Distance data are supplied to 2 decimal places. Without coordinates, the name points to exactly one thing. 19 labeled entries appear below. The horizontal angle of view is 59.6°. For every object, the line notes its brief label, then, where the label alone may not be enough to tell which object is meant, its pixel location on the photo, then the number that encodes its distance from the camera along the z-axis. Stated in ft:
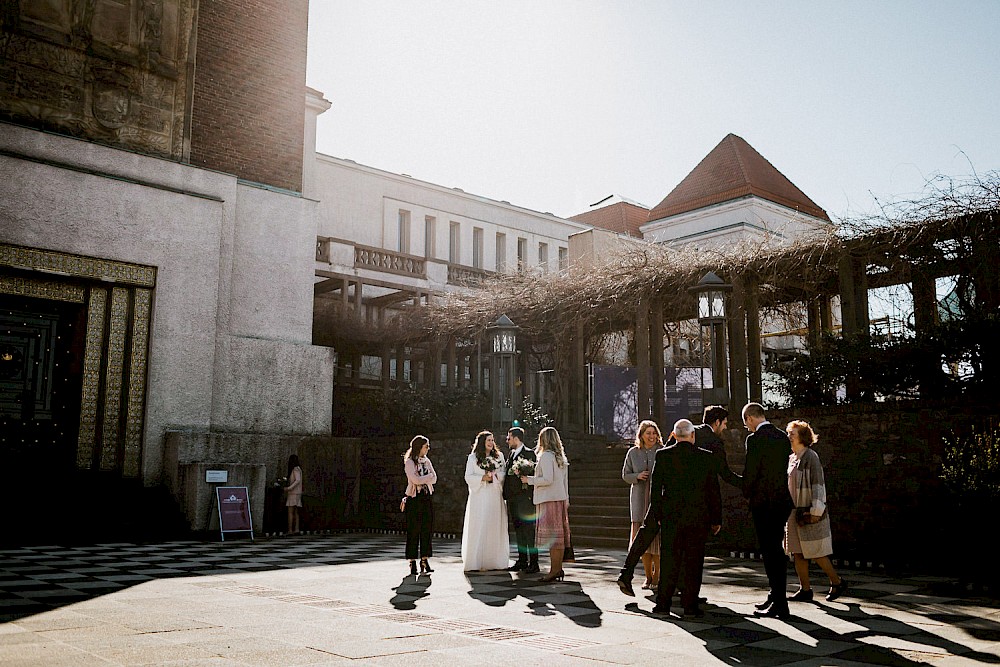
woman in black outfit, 35.40
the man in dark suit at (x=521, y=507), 35.47
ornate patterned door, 51.75
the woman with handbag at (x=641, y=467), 29.76
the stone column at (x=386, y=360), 86.73
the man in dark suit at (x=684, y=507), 24.18
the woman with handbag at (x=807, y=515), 26.30
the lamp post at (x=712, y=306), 43.96
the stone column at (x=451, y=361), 80.03
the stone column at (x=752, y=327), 54.85
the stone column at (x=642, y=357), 60.54
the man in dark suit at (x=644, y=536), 25.85
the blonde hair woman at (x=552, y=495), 31.96
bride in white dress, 35.45
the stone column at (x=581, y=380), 68.90
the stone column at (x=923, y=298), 44.37
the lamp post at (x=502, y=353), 58.39
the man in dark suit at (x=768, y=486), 24.98
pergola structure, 44.60
